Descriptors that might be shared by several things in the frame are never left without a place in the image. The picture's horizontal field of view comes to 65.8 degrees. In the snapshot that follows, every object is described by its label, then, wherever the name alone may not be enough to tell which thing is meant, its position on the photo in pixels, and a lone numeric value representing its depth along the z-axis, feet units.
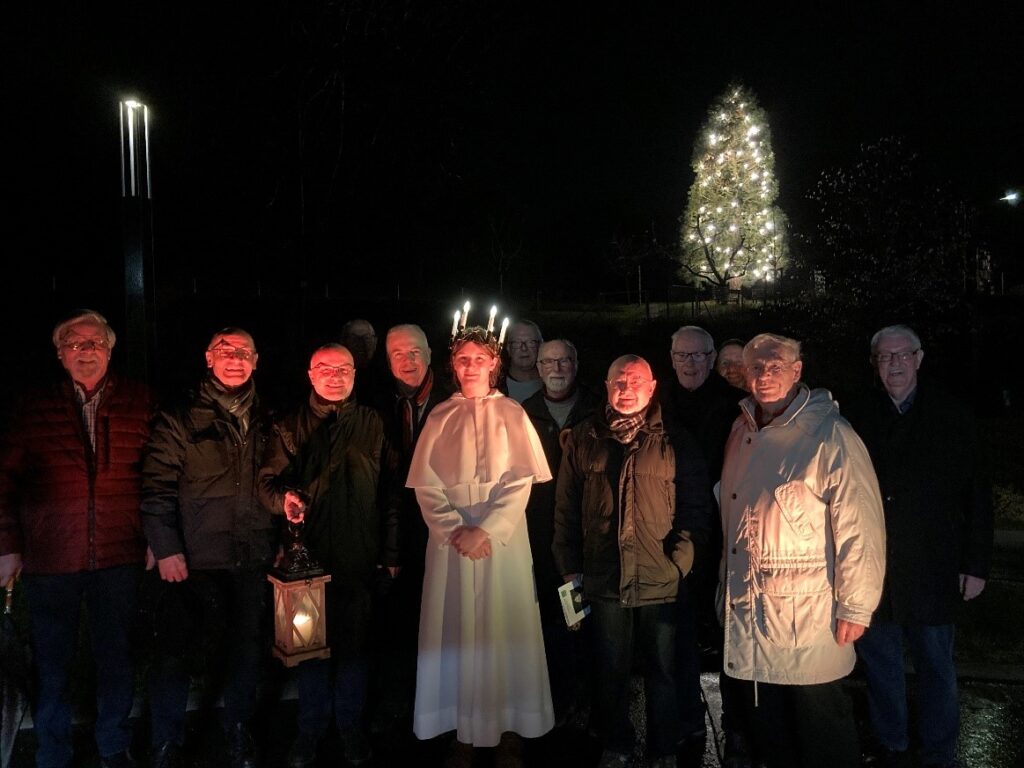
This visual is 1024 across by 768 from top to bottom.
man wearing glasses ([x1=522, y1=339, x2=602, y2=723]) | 17.01
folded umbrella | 14.32
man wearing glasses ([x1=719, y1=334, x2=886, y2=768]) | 12.52
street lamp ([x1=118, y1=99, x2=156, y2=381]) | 20.94
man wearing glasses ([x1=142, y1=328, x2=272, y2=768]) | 14.70
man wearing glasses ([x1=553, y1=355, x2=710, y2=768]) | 14.13
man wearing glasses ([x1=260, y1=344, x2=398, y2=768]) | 15.10
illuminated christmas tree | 101.45
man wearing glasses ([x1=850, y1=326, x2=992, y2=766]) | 14.39
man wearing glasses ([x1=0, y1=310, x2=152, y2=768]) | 14.28
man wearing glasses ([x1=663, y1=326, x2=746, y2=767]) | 15.44
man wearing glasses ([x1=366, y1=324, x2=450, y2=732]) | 16.97
